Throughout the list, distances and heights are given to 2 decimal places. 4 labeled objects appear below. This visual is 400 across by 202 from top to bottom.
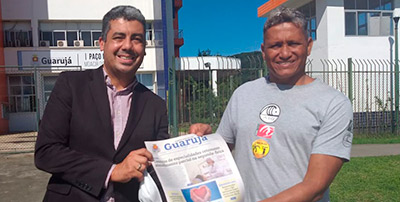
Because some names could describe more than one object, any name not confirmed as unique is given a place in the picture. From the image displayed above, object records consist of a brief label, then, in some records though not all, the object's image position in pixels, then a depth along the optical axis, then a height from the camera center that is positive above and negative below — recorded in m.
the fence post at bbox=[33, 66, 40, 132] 10.17 -0.02
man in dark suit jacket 1.72 -0.19
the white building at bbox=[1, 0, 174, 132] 18.83 +2.51
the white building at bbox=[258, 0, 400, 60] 13.62 +2.02
